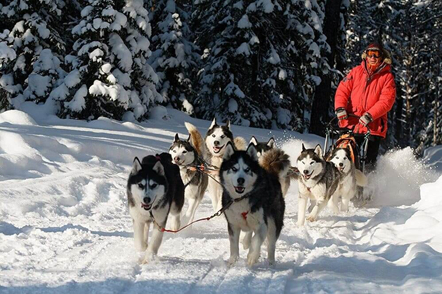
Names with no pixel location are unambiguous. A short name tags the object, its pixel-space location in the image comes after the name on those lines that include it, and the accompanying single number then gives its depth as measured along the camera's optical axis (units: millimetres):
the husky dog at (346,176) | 15797
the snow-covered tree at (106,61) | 28547
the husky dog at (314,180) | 14227
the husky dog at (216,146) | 14914
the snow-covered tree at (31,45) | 31797
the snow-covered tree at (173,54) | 37437
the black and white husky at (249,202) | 9656
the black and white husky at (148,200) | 9656
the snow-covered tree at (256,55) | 33812
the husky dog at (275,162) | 11234
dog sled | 16437
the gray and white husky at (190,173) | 13719
